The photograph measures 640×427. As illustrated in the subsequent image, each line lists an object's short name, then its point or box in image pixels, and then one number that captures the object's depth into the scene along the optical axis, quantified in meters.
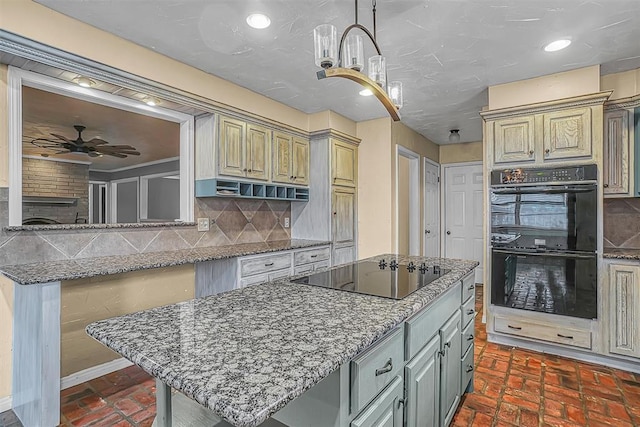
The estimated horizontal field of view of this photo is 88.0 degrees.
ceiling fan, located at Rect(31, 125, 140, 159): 2.64
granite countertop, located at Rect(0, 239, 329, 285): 1.81
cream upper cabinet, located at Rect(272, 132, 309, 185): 3.62
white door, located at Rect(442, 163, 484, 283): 5.46
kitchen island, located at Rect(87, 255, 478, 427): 0.68
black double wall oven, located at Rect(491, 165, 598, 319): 2.69
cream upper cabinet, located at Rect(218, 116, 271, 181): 3.04
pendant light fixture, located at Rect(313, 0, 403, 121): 1.45
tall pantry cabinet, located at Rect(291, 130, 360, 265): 3.92
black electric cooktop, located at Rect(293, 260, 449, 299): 1.48
